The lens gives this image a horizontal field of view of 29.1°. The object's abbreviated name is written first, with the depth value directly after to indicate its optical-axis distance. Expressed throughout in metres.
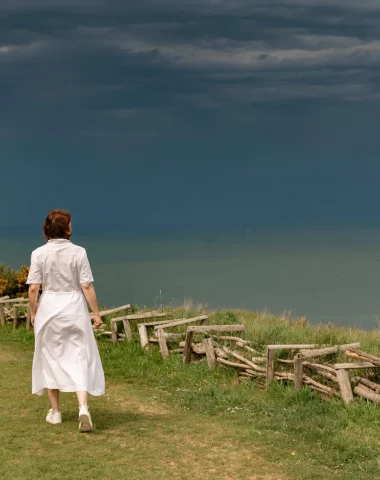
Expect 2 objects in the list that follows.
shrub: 25.61
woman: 8.66
